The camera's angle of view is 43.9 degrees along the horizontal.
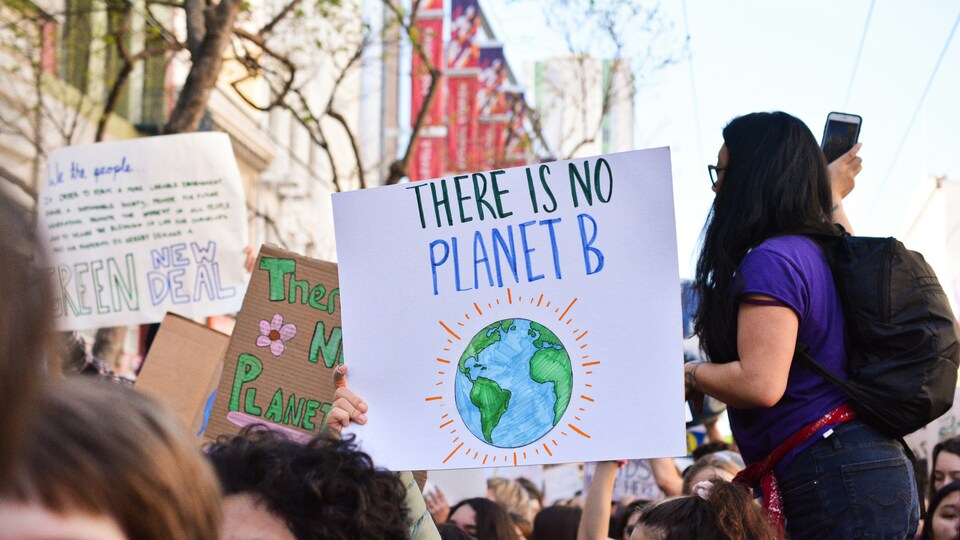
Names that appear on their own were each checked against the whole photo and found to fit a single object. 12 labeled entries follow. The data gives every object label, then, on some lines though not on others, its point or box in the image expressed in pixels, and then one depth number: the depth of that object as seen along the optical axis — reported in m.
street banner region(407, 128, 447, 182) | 25.88
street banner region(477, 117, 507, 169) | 22.00
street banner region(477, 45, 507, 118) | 26.23
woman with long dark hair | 2.46
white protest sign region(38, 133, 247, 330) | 5.25
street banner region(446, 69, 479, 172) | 24.86
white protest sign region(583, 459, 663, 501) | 7.43
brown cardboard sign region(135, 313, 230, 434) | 4.15
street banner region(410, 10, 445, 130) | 23.51
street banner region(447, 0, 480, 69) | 25.27
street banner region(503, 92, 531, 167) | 17.47
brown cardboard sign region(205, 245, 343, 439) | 3.24
